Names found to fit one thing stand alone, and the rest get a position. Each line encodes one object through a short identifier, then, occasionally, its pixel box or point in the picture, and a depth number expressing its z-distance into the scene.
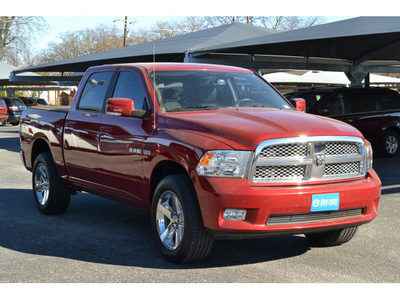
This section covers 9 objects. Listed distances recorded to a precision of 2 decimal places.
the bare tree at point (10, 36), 65.31
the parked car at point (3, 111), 33.47
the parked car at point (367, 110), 15.92
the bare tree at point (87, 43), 85.94
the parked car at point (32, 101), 38.03
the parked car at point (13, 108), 35.41
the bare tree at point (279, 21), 66.50
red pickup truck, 5.39
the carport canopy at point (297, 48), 15.37
